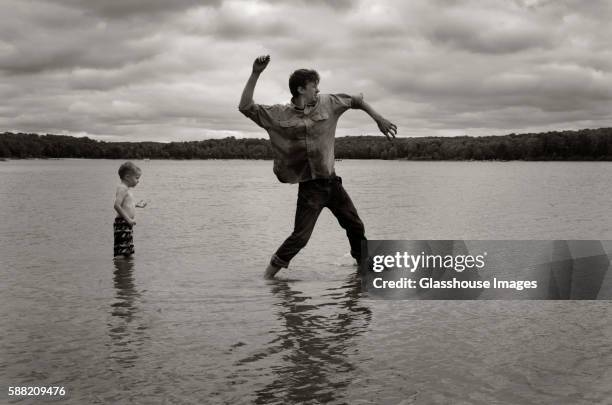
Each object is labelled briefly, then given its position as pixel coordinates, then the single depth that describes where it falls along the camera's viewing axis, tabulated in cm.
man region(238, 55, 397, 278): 743
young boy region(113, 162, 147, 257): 910
